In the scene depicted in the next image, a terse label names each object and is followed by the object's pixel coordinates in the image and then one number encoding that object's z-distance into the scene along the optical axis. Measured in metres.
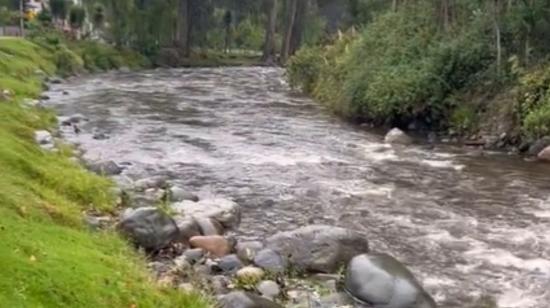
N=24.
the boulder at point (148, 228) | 10.84
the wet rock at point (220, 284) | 9.50
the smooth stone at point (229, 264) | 10.48
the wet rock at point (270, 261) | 10.56
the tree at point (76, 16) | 65.21
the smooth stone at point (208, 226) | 12.02
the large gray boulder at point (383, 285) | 9.32
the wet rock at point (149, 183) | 14.79
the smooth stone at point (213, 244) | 11.17
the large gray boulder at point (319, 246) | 10.88
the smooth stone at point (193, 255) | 10.66
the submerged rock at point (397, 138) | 22.87
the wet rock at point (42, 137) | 16.86
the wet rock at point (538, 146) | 20.07
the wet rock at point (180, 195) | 14.04
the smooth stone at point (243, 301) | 8.58
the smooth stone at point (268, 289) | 9.54
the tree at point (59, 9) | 67.50
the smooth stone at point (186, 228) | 11.54
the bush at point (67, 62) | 45.34
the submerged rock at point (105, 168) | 15.90
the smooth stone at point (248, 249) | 11.01
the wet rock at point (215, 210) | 12.70
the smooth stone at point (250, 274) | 9.85
